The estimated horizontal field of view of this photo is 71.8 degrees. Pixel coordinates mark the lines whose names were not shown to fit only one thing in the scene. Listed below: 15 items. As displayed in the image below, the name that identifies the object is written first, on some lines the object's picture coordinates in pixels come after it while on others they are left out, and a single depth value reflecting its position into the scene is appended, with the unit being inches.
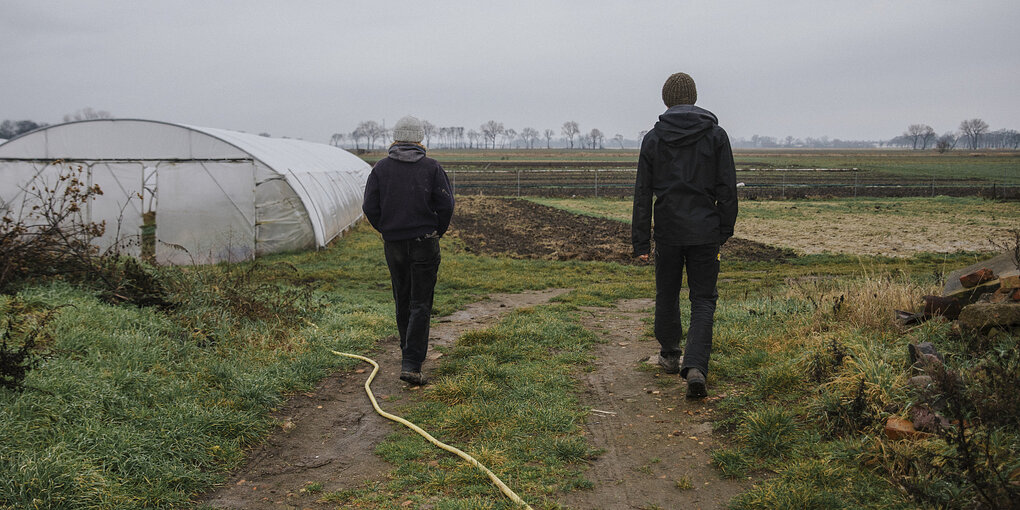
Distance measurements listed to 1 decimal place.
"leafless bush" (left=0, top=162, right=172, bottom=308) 269.8
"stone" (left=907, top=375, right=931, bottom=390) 151.6
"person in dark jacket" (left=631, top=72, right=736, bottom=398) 191.8
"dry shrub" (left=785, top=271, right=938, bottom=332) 220.2
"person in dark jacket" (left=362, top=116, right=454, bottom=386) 219.3
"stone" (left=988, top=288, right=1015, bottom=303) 189.5
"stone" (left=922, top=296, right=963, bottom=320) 206.4
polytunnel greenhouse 575.2
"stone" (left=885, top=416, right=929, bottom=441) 137.6
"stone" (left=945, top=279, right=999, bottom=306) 205.2
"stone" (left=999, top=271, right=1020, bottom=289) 192.1
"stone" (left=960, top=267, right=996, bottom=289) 211.2
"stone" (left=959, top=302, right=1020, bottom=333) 173.6
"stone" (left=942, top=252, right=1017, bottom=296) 221.9
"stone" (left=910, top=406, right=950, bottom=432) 135.4
